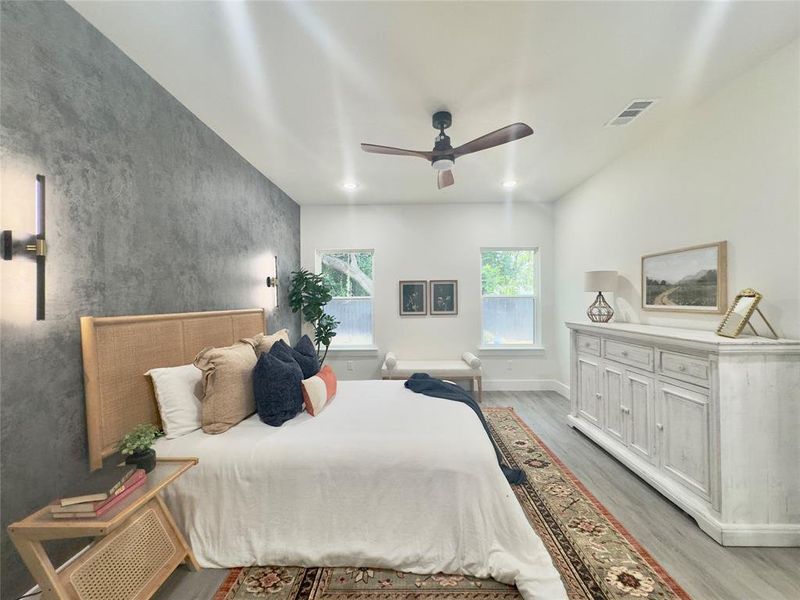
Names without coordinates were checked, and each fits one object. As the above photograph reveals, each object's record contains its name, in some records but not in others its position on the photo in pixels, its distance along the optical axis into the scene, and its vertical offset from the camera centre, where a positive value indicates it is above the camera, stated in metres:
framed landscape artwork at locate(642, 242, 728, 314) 2.32 +0.16
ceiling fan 2.25 +1.13
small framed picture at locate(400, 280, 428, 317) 4.99 +0.06
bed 1.64 -1.02
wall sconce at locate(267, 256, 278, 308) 3.83 +0.26
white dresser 1.83 -0.79
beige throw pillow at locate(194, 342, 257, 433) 1.91 -0.51
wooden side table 1.17 -1.04
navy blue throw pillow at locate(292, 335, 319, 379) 2.66 -0.44
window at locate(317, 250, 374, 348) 5.11 +0.26
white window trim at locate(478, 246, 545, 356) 4.90 -0.42
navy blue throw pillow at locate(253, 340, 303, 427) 1.99 -0.54
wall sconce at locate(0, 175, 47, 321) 1.33 +0.24
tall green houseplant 4.48 +0.03
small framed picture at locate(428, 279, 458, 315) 4.98 +0.09
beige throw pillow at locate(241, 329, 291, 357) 2.47 -0.30
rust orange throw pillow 2.12 -0.61
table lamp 3.31 +0.13
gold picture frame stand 1.97 -0.08
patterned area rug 1.55 -1.37
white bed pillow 1.88 -0.56
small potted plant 1.51 -0.67
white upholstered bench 4.37 -0.91
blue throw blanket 2.44 -0.70
